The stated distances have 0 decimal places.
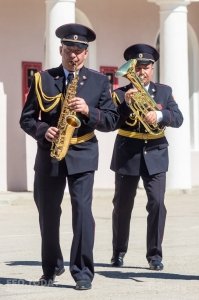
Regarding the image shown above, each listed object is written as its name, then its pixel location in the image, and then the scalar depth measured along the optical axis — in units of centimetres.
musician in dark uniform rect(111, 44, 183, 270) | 1047
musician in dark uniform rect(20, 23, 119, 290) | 913
